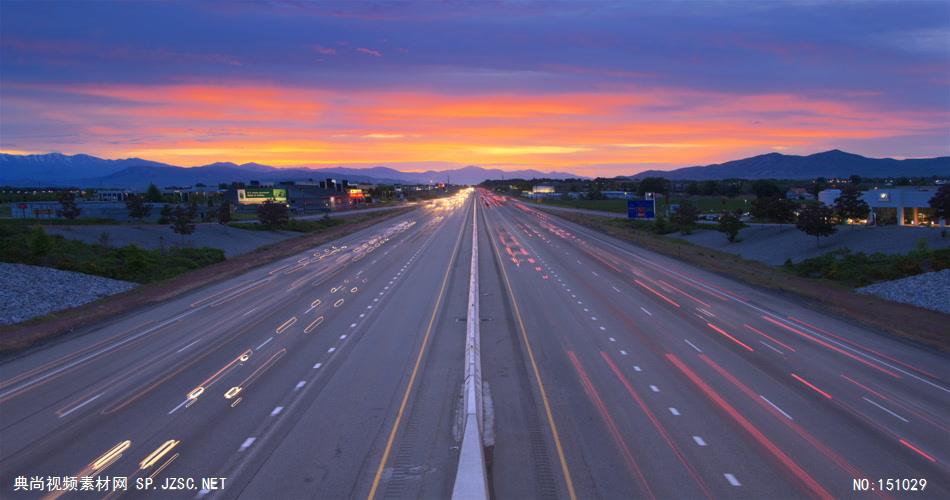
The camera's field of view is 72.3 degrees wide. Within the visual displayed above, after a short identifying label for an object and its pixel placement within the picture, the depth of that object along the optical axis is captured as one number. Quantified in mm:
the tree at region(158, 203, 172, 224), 84269
